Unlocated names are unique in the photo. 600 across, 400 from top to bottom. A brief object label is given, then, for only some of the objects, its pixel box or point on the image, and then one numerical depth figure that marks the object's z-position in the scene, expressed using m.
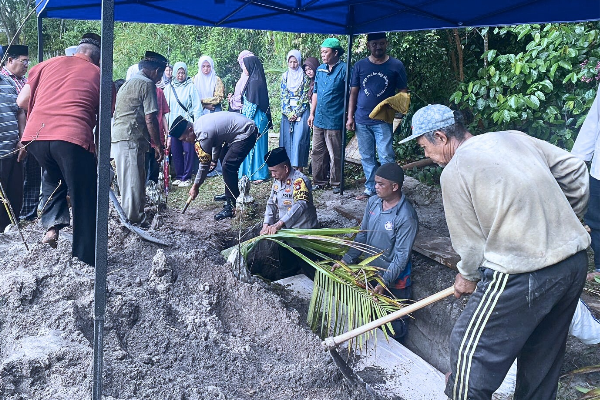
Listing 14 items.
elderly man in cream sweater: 2.14
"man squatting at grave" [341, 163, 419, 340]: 3.85
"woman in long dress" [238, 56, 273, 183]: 7.52
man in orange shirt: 3.92
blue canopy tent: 4.61
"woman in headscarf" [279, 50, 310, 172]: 7.39
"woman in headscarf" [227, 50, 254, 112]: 7.67
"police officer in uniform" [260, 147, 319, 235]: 4.56
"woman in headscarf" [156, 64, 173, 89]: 8.11
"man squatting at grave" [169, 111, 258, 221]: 5.62
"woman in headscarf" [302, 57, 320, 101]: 7.41
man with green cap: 6.81
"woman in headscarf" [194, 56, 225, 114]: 8.16
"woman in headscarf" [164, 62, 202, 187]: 7.85
